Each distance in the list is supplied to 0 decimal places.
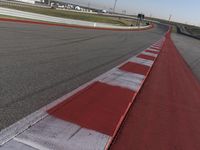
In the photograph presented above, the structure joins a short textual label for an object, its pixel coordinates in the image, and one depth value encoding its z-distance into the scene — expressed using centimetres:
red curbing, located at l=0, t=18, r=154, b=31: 1176
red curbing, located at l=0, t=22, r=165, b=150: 225
